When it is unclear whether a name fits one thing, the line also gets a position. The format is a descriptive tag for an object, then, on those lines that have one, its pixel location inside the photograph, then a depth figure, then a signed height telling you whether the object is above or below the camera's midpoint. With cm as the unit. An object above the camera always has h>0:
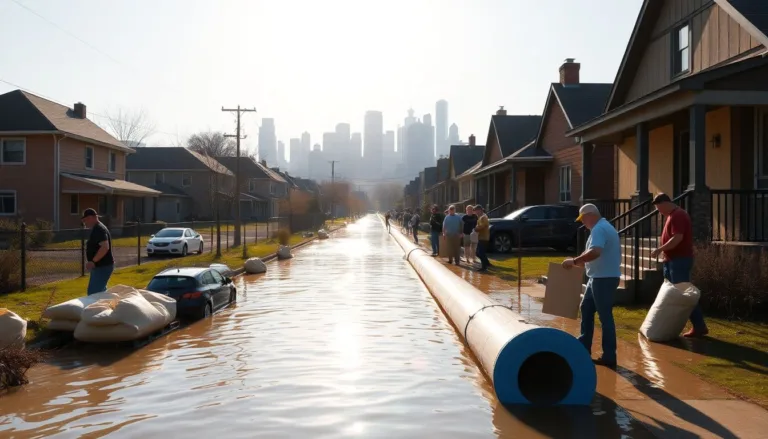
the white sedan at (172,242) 2811 -84
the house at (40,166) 3738 +294
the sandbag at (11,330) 837 -129
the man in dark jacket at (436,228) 2481 -23
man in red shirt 949 -35
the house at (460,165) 5645 +484
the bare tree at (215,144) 10214 +1152
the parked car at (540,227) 2536 -18
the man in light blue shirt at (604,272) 805 -57
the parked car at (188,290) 1207 -117
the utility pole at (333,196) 9638 +361
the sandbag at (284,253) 2710 -119
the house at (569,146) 2931 +332
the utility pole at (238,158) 3146 +272
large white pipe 681 -141
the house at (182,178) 6750 +431
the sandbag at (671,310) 919 -117
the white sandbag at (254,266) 2086 -130
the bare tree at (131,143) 8650 +967
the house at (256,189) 7910 +394
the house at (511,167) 3244 +267
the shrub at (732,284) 1102 -97
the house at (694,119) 1307 +229
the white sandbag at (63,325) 992 -144
